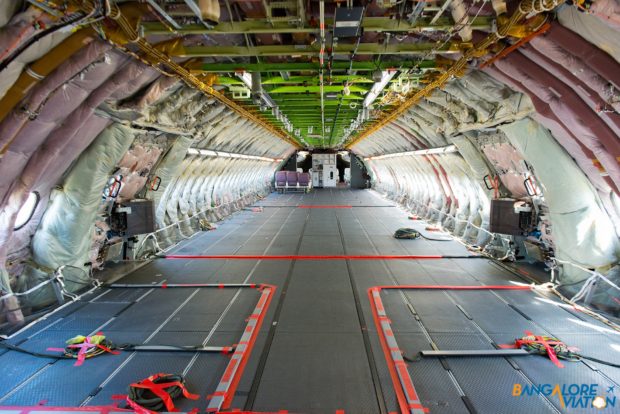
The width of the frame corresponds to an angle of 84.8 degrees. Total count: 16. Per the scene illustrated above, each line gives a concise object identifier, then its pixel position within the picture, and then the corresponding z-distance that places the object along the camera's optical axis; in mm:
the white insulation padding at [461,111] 6855
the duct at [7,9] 3312
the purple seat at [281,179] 33875
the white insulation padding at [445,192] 12367
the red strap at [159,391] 3885
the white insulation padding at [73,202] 7152
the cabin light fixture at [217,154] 12514
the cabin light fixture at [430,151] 12036
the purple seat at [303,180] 33938
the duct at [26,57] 3980
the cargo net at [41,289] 6508
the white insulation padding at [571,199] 6808
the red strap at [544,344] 4905
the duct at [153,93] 6875
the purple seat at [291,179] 33781
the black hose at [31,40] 3592
